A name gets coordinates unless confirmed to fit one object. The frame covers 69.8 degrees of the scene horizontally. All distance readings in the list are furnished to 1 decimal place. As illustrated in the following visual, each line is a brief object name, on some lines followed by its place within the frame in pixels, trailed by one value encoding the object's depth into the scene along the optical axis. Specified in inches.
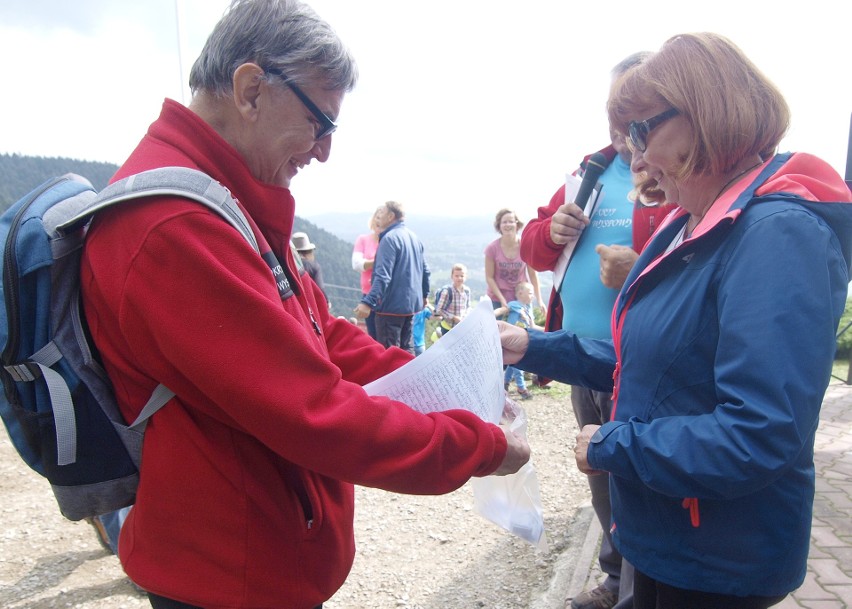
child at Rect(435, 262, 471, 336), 307.6
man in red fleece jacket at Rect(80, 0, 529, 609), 42.3
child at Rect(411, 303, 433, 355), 291.3
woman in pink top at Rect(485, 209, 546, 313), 283.1
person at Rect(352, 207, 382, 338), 298.0
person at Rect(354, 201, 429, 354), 258.5
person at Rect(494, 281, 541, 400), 274.8
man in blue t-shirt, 93.7
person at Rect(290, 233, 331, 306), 268.7
